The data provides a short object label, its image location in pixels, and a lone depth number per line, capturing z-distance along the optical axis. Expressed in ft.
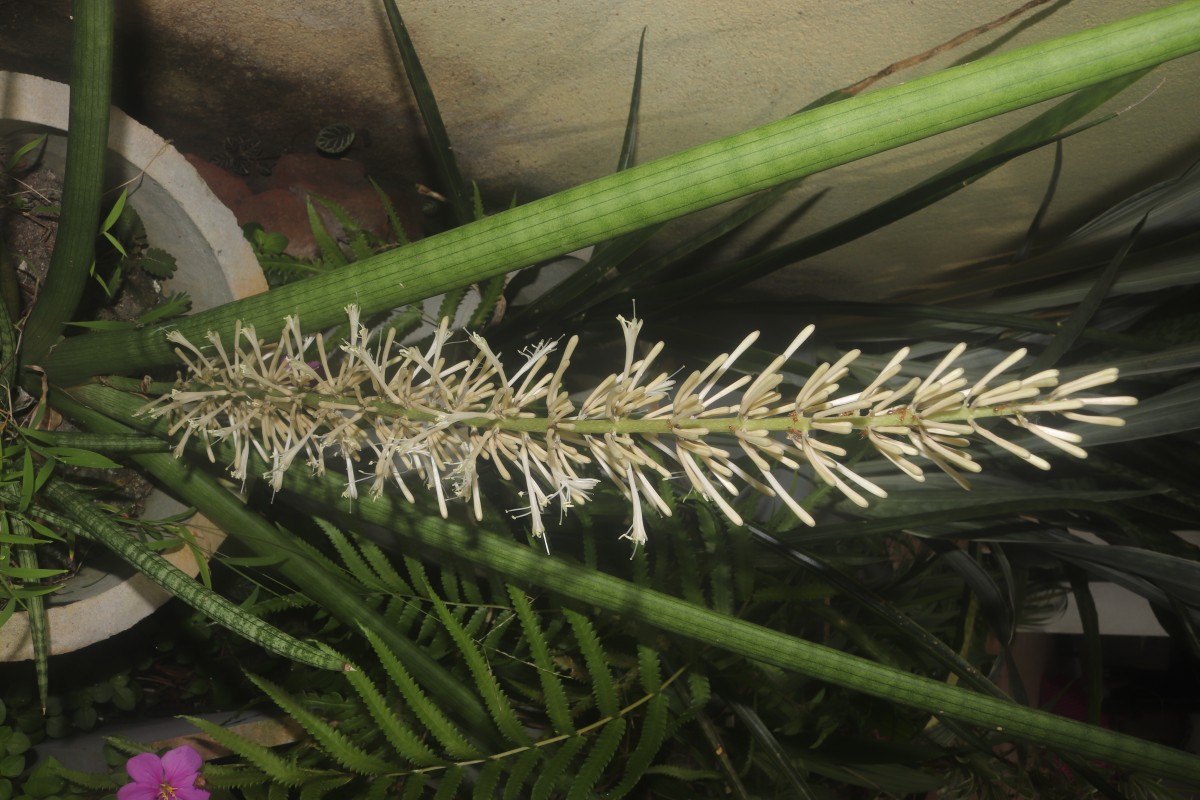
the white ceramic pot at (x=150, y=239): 2.41
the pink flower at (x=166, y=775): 2.84
